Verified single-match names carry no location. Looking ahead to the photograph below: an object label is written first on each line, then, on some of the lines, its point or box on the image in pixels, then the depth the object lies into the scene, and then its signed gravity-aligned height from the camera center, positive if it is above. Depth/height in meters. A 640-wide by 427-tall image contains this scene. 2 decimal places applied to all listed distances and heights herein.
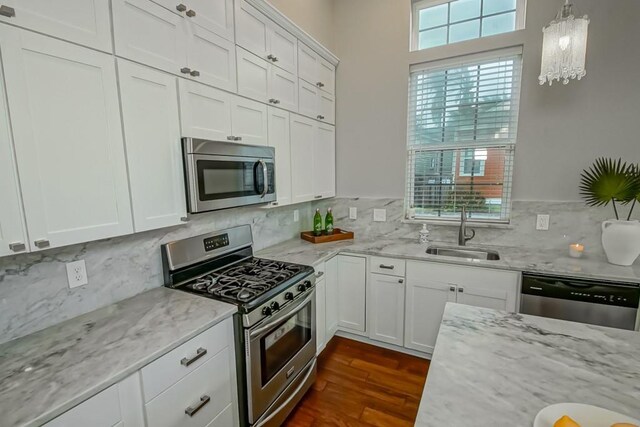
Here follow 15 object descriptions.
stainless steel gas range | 1.58 -0.77
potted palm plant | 2.01 -0.19
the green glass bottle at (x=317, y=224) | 3.07 -0.51
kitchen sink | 2.56 -0.71
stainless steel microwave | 1.65 +0.01
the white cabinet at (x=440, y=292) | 2.21 -0.93
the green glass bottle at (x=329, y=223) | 3.13 -0.51
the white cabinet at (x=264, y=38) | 1.96 +1.01
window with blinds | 2.66 +0.36
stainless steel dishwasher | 1.89 -0.85
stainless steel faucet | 2.71 -0.53
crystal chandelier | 1.81 +0.80
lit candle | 2.30 -0.60
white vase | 2.02 -0.47
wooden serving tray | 2.94 -0.62
